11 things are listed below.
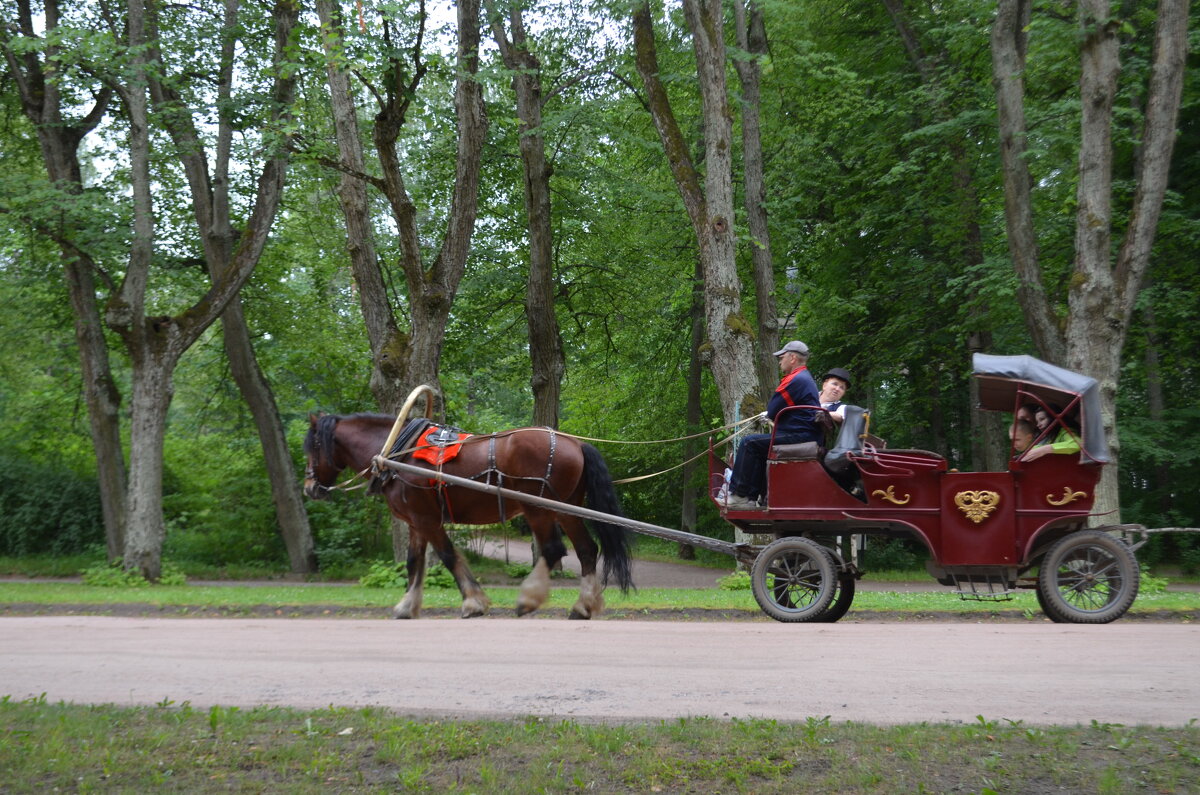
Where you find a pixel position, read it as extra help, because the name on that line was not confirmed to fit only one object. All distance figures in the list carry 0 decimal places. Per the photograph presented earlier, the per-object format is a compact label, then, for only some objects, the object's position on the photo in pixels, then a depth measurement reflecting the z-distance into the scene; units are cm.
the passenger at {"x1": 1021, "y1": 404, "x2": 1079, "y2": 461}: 862
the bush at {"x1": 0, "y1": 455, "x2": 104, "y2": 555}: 2811
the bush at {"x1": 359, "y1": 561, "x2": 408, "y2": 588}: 1798
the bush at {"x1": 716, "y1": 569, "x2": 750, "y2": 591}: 1612
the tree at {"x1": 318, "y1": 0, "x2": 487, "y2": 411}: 1594
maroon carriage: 864
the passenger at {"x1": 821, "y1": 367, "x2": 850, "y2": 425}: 958
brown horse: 1057
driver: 924
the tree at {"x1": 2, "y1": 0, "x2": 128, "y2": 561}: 2084
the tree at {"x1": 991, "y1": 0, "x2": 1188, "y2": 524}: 1413
